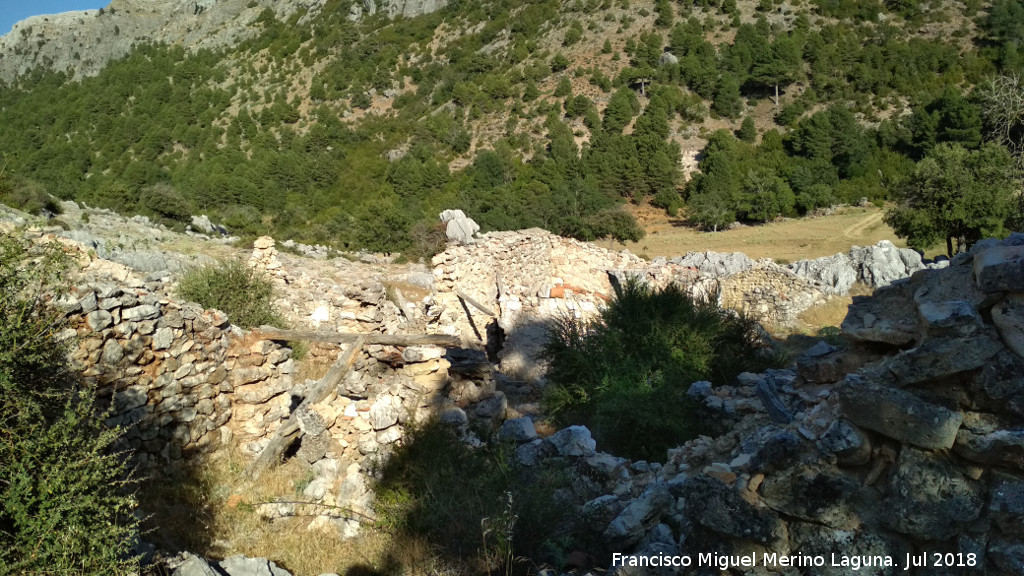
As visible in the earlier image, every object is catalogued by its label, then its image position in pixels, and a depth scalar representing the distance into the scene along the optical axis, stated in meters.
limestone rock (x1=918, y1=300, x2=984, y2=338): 3.20
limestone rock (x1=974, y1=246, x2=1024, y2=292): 3.10
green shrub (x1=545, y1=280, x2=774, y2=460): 6.38
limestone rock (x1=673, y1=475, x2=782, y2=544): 3.17
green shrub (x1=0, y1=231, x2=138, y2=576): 3.09
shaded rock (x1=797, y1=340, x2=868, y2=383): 4.99
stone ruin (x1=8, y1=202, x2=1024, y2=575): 2.91
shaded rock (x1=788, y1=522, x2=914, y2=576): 2.93
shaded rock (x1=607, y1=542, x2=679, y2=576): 3.54
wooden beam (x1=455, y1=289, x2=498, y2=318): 12.32
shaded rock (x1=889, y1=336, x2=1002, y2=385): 3.00
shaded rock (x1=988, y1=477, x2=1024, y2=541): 2.71
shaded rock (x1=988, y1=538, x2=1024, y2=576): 2.66
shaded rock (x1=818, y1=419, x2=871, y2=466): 3.12
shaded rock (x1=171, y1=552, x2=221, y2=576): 3.62
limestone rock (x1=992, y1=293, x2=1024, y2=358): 3.01
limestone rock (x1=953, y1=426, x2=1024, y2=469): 2.76
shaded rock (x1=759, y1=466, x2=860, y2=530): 3.06
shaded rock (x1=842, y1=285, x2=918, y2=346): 4.11
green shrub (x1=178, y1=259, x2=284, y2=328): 9.61
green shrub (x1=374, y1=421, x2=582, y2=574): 4.05
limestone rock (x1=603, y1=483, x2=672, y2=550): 4.10
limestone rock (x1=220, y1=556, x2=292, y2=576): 3.88
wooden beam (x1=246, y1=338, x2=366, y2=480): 5.63
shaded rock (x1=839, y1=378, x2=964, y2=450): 2.90
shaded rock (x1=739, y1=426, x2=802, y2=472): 3.30
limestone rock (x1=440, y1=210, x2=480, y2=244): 17.48
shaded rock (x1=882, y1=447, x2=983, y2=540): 2.82
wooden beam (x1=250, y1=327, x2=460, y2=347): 6.26
